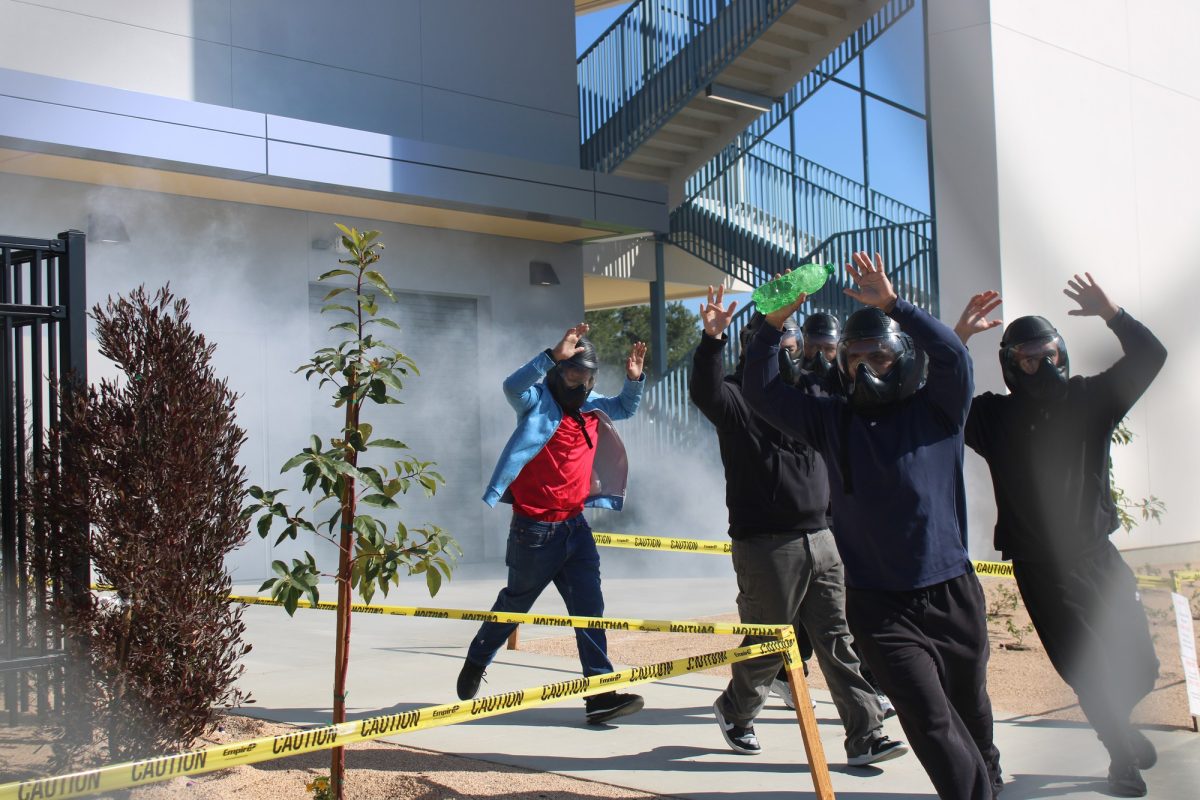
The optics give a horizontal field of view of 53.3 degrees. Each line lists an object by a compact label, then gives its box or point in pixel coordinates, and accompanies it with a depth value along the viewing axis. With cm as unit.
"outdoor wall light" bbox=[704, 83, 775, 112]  1401
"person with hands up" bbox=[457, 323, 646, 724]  549
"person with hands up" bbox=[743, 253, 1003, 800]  345
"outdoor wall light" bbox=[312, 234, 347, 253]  1249
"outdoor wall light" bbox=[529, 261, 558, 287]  1461
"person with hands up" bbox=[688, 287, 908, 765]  470
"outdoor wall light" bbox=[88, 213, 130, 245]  1062
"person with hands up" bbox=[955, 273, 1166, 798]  382
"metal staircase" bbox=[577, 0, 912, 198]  1366
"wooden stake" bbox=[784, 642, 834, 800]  375
